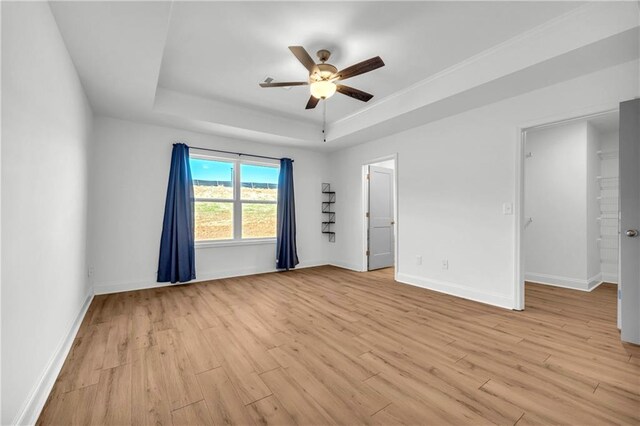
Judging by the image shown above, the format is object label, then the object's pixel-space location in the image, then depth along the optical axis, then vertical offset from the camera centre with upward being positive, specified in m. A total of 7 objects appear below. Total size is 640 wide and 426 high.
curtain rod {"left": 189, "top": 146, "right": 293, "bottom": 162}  4.40 +1.02
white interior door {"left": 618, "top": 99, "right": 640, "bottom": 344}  2.23 -0.12
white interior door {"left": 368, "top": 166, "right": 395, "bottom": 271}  5.29 -0.14
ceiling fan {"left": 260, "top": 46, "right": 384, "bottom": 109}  2.30 +1.25
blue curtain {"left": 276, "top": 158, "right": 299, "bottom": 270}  5.07 -0.15
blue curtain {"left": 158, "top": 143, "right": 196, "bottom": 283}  4.01 -0.22
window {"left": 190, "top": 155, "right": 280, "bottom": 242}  4.46 +0.23
